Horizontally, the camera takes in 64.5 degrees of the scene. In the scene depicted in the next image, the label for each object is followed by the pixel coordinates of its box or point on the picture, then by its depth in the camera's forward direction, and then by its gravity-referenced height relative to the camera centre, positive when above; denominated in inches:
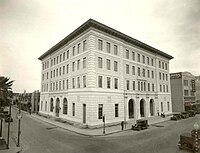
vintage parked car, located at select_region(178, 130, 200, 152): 544.1 -191.2
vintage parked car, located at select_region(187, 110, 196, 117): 1809.3 -283.9
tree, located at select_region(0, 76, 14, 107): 686.0 -11.7
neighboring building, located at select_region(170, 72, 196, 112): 2231.8 -48.0
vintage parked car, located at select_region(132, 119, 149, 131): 972.3 -228.1
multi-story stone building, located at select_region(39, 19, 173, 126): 1090.1 +95.4
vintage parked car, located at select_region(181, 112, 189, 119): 1631.2 -276.4
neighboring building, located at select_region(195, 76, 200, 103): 2330.7 +22.7
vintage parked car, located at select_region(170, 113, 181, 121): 1472.7 -269.0
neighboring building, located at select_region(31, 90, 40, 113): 2156.7 -168.1
